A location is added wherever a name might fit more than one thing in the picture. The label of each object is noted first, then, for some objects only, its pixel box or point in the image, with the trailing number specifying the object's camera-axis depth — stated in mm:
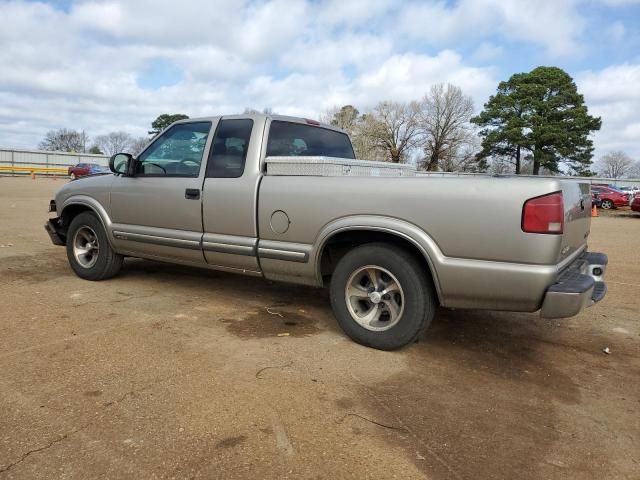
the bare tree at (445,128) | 56281
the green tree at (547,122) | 48750
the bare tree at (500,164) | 52688
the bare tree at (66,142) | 81438
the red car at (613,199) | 28297
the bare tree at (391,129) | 54250
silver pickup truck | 3186
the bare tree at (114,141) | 88812
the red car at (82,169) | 45688
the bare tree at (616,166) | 87750
